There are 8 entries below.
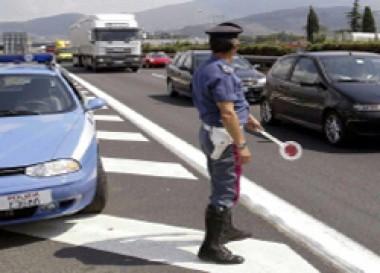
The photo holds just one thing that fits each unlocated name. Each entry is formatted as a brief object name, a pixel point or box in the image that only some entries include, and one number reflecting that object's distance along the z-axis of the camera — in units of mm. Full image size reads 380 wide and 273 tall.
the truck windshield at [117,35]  33375
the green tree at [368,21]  97125
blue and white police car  4953
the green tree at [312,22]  97875
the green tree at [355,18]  106938
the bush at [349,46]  34112
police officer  4242
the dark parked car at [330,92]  9039
